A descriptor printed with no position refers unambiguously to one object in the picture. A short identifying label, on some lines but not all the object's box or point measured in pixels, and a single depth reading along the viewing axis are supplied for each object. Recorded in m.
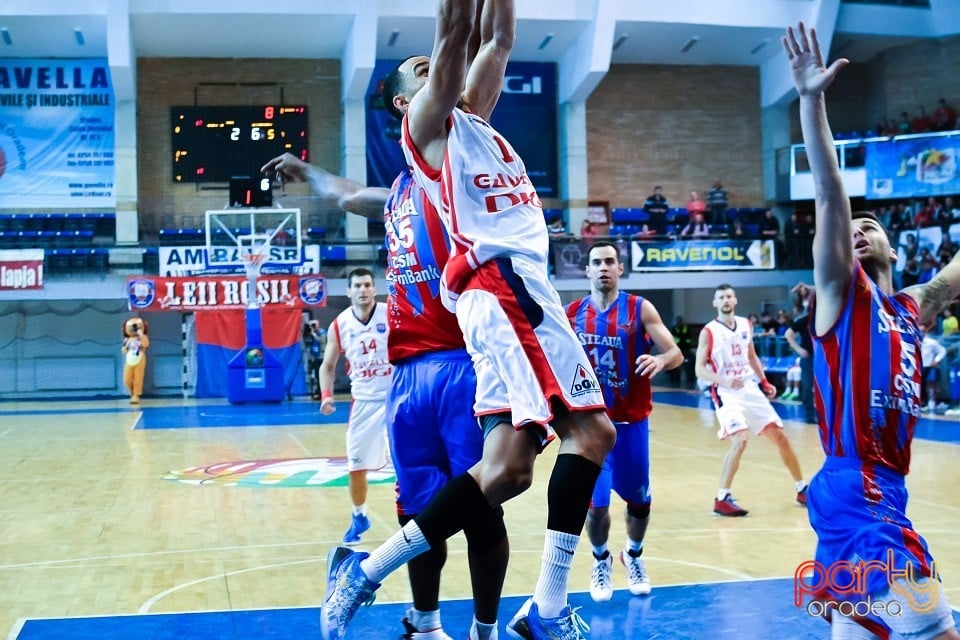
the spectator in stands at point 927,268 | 19.97
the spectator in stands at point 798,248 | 25.41
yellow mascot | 22.02
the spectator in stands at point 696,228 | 25.59
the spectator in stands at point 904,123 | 24.91
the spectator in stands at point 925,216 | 22.38
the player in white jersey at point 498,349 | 3.21
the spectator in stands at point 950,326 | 17.45
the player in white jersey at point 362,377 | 7.18
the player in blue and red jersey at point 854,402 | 2.84
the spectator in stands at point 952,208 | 21.53
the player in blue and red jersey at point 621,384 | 5.38
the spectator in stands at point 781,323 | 22.42
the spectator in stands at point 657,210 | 26.08
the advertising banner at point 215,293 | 21.72
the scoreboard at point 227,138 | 25.23
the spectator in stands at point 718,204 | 26.55
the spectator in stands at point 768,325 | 22.72
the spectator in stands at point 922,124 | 24.61
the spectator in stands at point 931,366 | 15.66
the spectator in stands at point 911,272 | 20.30
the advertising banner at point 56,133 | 25.41
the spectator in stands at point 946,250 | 20.30
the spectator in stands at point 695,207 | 26.38
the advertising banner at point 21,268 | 22.73
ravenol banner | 24.67
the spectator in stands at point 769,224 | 26.45
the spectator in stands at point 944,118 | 24.22
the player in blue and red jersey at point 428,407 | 3.69
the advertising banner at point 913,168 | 23.28
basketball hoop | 20.53
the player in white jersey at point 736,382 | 8.43
